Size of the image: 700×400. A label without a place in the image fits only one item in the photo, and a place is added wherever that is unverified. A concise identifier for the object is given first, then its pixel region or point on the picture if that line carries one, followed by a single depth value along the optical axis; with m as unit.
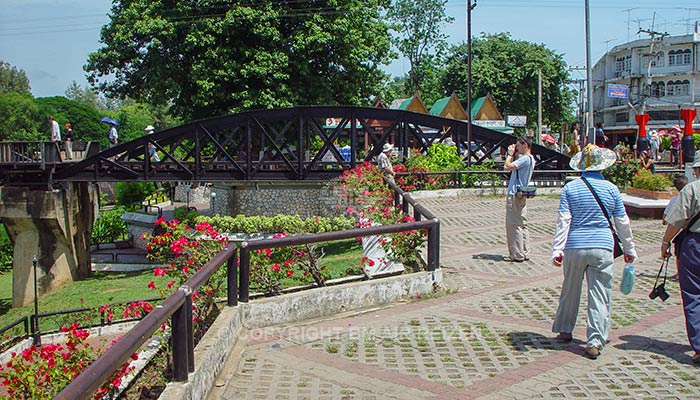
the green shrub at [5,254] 37.94
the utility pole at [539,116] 35.88
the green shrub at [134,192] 48.88
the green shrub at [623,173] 20.20
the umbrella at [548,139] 32.53
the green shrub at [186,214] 32.26
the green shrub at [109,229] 39.66
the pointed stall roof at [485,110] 45.69
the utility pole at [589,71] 25.42
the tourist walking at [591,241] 6.14
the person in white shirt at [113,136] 32.00
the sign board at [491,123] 39.72
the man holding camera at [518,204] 10.45
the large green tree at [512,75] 52.72
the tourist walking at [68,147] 29.19
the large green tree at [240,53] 29.08
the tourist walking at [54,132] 28.12
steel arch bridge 26.02
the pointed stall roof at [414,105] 43.83
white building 59.56
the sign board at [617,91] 60.19
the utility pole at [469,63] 22.62
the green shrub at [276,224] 28.41
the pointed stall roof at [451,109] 44.50
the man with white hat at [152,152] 31.16
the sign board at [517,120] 38.84
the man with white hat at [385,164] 16.52
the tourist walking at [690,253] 6.02
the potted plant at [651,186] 15.98
